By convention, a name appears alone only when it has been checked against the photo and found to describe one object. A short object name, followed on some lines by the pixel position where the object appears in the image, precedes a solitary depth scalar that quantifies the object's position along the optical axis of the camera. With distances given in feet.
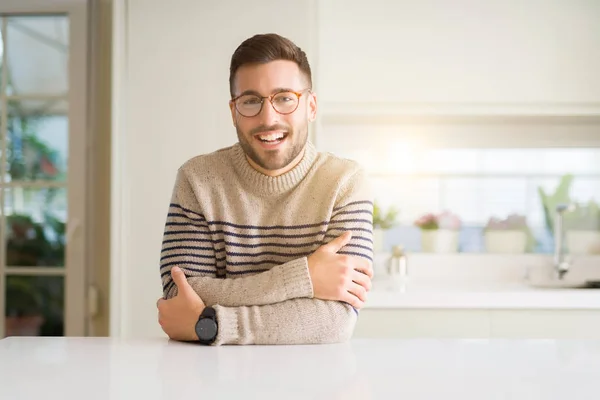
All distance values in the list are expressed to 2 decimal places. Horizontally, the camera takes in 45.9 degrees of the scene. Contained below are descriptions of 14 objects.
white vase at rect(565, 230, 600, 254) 10.54
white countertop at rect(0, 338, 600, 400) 2.91
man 4.46
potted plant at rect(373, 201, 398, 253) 10.46
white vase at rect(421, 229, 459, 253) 10.57
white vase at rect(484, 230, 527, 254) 10.59
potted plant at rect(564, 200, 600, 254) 10.54
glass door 9.64
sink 9.61
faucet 10.03
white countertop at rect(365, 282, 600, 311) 8.29
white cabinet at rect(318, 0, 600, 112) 9.54
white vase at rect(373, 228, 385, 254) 10.46
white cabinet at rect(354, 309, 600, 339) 8.29
